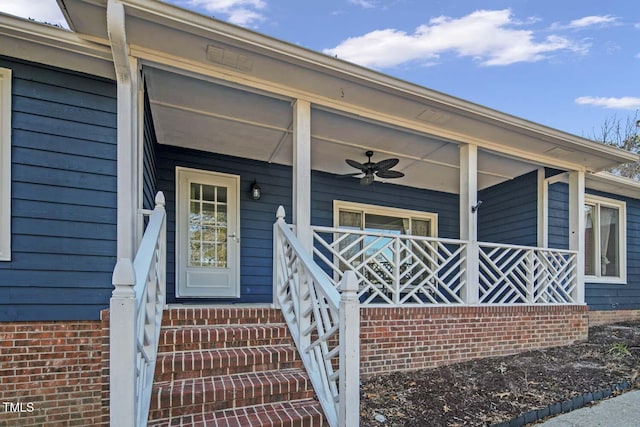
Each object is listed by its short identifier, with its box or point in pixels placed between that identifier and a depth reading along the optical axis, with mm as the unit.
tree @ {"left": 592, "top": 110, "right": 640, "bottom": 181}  15555
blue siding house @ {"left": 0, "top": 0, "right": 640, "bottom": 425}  2836
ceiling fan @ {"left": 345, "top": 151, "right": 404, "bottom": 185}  5078
